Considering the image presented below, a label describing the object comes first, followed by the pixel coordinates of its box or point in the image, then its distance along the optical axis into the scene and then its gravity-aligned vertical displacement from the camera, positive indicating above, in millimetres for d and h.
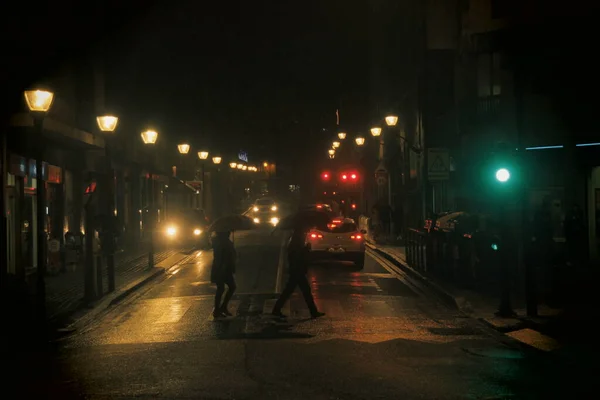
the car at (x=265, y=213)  59969 +255
